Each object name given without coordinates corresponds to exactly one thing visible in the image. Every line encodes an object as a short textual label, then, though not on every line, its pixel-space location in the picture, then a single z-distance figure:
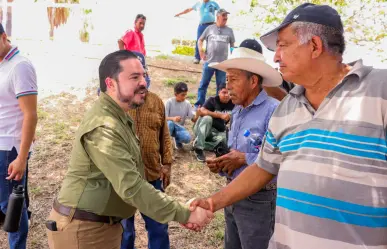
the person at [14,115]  3.00
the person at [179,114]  6.48
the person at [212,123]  6.13
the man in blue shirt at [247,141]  2.62
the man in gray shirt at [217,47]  8.11
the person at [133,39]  7.51
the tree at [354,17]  8.51
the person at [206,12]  9.71
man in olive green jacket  2.14
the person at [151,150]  3.44
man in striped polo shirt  1.53
